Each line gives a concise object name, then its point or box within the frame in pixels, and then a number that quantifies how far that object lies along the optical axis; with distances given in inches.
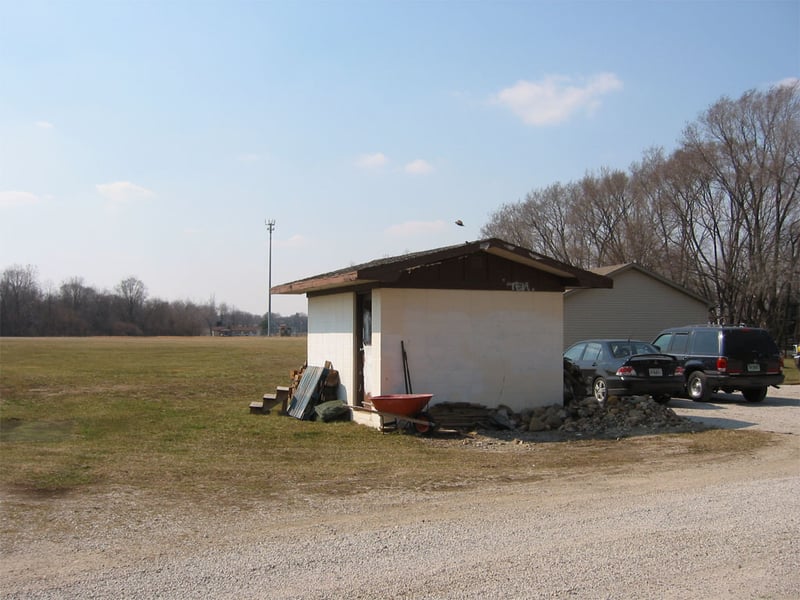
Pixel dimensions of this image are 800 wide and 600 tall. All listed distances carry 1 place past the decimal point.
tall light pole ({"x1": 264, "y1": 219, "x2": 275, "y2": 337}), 3976.4
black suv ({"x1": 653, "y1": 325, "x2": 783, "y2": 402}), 714.8
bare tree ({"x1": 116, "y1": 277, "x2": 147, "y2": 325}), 5167.3
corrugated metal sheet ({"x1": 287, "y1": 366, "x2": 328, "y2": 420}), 613.0
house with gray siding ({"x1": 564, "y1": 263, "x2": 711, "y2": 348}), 1280.8
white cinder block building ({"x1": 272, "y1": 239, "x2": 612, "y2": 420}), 550.3
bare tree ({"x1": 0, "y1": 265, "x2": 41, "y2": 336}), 4286.4
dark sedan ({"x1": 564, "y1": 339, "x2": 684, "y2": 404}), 659.4
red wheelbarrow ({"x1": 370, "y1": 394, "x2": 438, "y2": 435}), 509.4
